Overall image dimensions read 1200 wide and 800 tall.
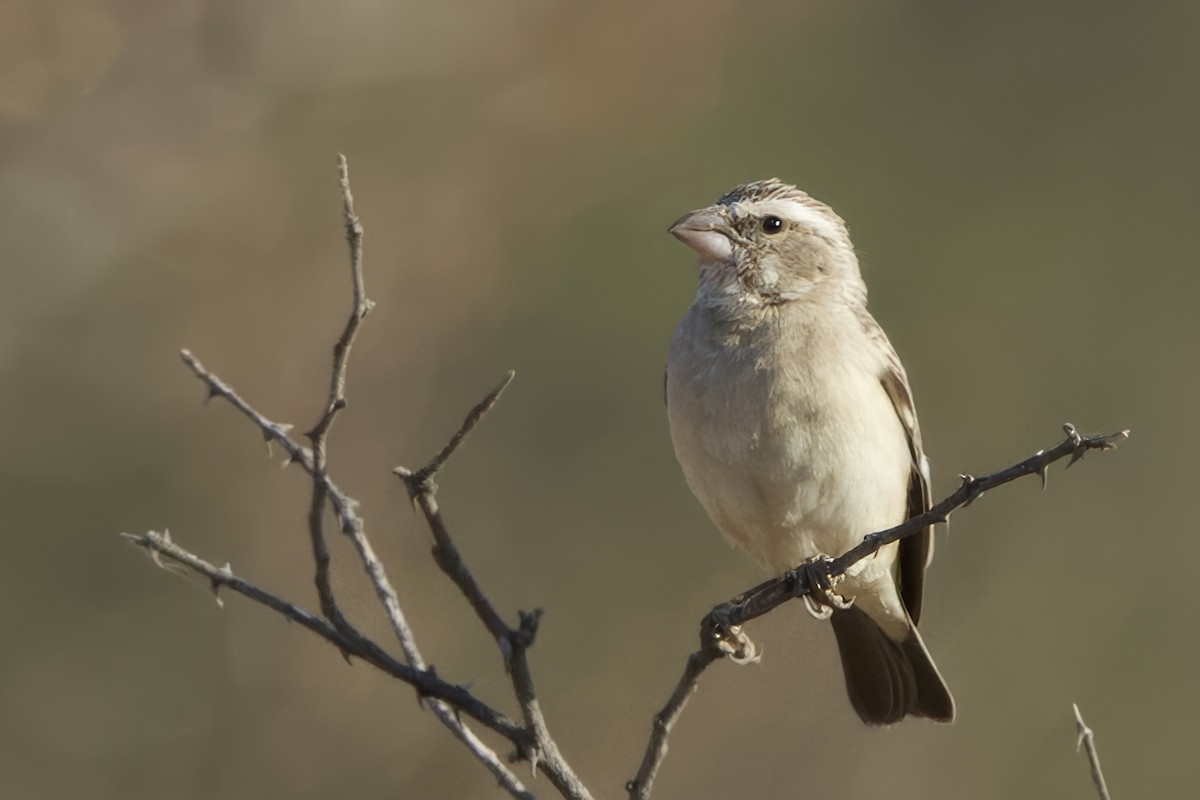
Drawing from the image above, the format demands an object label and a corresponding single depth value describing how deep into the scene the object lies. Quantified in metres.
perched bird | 9.23
